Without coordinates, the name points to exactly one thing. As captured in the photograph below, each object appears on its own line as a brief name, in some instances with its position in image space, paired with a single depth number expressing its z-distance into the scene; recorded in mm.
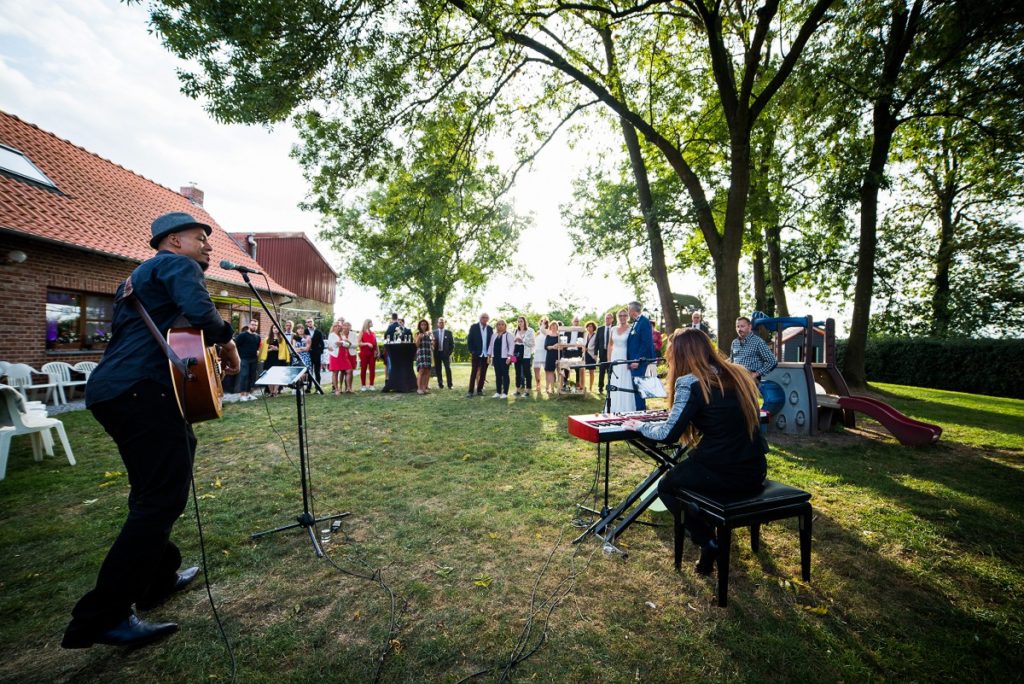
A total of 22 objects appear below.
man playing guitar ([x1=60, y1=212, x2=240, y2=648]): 2230
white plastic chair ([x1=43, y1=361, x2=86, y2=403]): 9773
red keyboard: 3191
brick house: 9430
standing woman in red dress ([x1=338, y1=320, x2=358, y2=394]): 12128
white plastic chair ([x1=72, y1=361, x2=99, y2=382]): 10547
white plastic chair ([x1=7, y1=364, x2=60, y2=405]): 8961
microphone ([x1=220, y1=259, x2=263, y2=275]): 2548
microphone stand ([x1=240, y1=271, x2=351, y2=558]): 3293
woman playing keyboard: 2832
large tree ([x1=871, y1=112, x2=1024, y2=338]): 18016
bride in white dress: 7496
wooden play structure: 6680
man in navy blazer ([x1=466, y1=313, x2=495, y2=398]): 11773
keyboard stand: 3361
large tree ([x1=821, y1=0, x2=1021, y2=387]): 8398
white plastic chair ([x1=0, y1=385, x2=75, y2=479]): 4805
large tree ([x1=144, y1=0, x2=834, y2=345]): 5949
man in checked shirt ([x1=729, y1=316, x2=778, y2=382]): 6637
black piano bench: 2621
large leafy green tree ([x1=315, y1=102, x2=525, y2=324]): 8523
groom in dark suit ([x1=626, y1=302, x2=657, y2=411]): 7198
